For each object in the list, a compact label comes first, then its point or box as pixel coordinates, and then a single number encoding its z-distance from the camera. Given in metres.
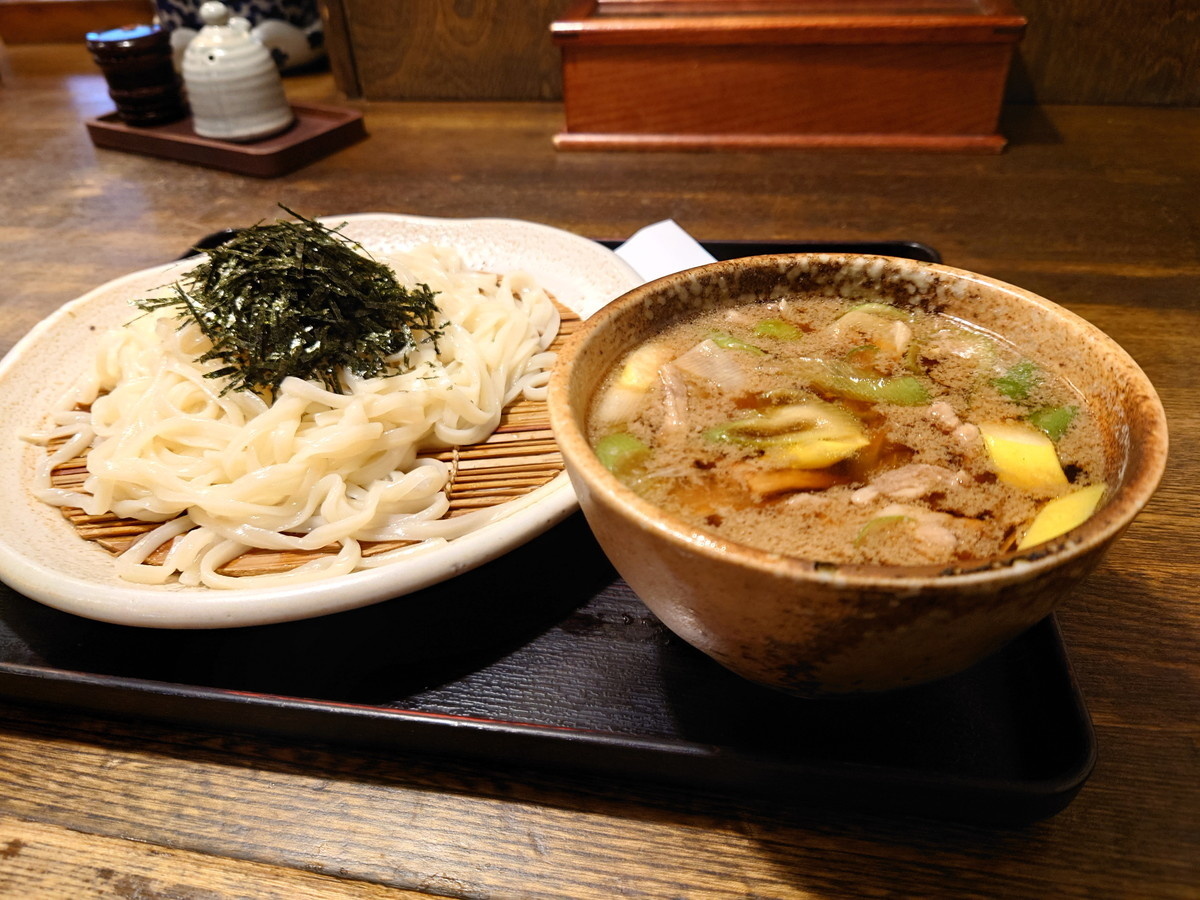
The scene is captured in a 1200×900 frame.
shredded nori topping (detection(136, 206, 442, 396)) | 0.39
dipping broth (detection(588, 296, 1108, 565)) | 0.22
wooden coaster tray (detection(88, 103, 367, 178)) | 0.67
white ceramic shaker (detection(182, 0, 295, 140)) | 0.65
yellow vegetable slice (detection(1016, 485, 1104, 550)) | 0.21
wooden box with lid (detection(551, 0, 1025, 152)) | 0.60
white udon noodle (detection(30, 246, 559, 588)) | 0.33
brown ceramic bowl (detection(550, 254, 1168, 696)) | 0.18
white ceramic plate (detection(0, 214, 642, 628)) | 0.27
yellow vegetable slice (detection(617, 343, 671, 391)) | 0.27
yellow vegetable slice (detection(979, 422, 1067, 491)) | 0.23
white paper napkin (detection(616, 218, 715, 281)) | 0.46
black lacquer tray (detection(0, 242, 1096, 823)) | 0.23
